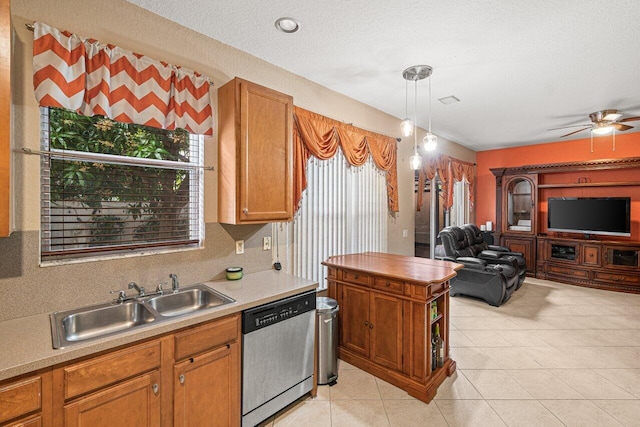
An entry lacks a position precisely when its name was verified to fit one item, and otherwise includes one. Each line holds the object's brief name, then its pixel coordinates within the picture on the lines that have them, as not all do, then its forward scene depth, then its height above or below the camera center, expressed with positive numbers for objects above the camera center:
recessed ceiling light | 2.18 +1.40
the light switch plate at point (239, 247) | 2.52 -0.30
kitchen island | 2.31 -0.89
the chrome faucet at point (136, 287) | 1.94 -0.49
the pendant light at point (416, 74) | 2.85 +1.37
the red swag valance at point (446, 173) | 4.96 +0.73
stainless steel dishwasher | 1.91 -0.98
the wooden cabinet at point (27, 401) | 1.17 -0.76
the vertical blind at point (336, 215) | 3.14 -0.04
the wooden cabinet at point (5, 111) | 1.33 +0.45
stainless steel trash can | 2.48 -1.11
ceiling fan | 4.02 +1.29
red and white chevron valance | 1.66 +0.81
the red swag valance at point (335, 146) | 2.91 +0.76
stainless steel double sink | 1.57 -0.61
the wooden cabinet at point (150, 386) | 1.26 -0.84
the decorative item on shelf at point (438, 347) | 2.51 -1.14
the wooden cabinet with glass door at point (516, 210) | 6.04 +0.05
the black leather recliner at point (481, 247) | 5.20 -0.66
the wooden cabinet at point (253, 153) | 2.21 +0.45
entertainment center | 5.16 -0.14
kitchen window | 1.78 +0.16
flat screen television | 5.24 -0.04
